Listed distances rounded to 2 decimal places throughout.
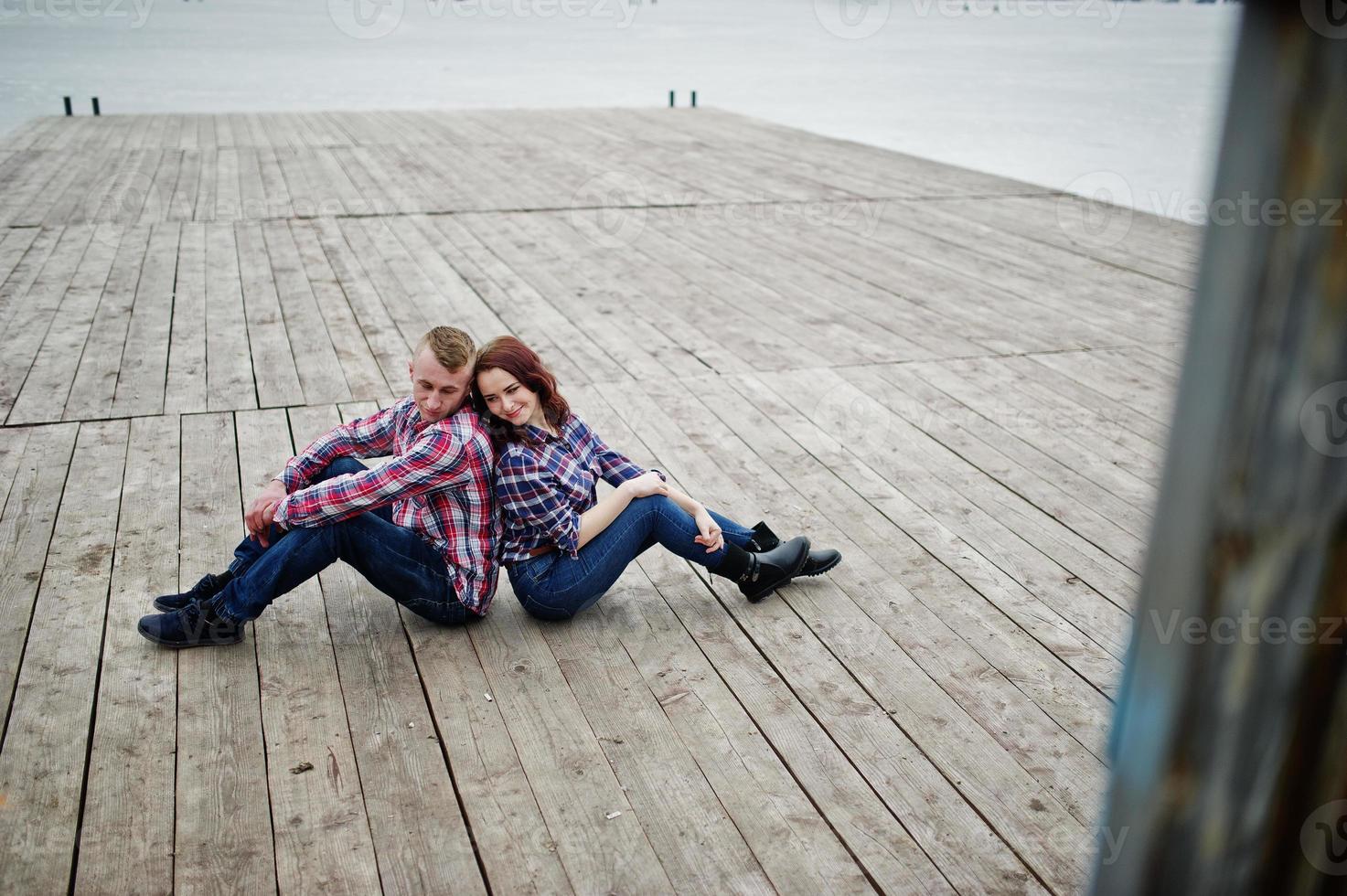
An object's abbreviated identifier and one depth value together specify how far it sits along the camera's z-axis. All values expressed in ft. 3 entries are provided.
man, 8.78
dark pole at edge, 2.33
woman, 9.16
